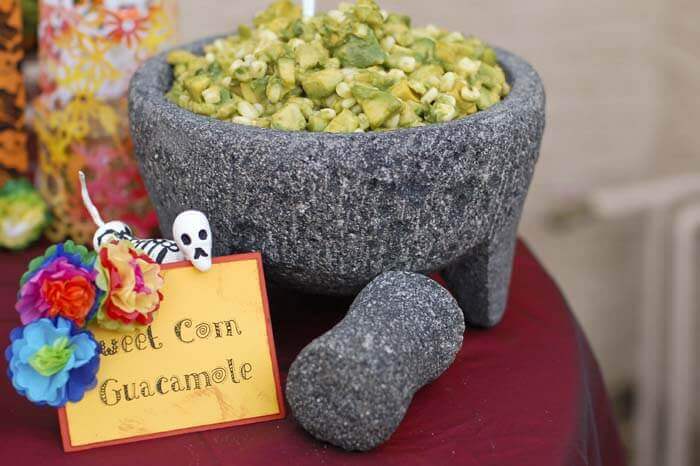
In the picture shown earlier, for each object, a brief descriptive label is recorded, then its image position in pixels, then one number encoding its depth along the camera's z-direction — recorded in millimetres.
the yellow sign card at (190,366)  753
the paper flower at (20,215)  1074
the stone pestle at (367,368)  697
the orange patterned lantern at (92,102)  1046
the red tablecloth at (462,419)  733
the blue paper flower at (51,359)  691
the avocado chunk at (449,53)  905
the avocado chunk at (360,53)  857
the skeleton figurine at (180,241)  751
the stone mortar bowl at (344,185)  744
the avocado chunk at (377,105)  782
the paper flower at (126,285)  714
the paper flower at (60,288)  695
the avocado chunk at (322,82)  819
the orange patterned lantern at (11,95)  1089
